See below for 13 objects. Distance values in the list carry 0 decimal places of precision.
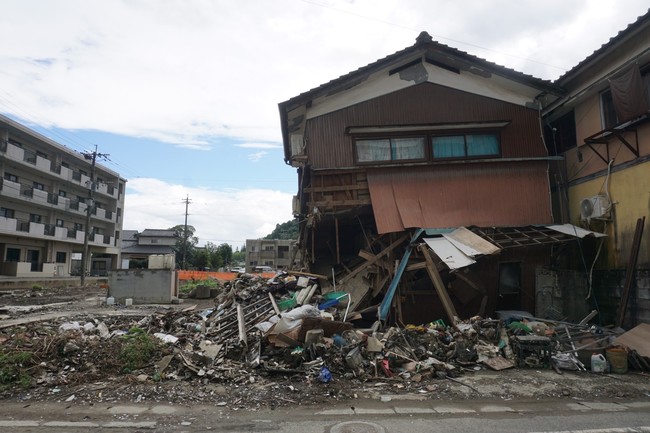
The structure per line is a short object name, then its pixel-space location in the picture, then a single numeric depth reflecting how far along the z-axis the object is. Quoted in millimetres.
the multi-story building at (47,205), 34188
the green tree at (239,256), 109375
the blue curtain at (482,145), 12078
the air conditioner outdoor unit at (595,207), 9906
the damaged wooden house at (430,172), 10641
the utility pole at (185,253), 60319
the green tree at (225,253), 67962
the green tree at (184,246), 63919
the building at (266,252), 75750
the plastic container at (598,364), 7348
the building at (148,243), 64500
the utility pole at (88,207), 34781
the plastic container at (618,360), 7332
